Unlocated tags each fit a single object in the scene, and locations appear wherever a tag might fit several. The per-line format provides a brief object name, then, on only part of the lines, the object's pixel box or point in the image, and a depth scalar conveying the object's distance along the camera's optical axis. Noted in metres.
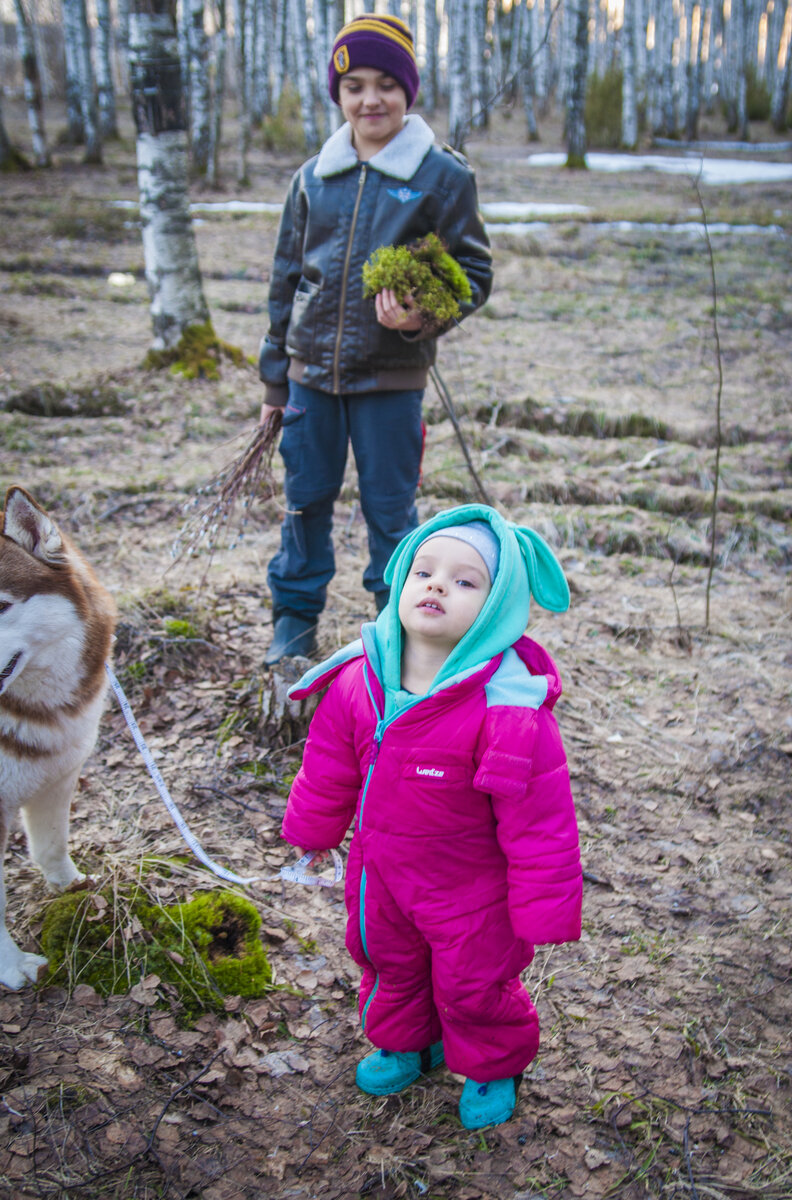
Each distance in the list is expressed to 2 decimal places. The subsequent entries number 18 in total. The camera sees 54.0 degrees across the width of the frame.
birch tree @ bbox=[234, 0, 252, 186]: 18.53
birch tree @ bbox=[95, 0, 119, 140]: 20.59
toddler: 1.83
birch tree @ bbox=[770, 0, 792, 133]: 32.34
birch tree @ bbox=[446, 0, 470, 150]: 16.83
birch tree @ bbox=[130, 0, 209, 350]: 6.52
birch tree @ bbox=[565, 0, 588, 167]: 18.20
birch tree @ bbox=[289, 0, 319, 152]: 21.09
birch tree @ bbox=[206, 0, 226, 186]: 18.64
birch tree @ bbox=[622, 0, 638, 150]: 23.56
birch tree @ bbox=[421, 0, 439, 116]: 29.22
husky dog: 2.21
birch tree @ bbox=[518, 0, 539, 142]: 28.64
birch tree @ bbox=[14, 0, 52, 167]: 17.59
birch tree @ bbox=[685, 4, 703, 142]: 27.34
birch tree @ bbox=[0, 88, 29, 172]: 18.45
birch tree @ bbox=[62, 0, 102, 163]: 20.53
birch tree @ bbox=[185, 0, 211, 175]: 15.56
